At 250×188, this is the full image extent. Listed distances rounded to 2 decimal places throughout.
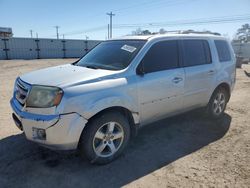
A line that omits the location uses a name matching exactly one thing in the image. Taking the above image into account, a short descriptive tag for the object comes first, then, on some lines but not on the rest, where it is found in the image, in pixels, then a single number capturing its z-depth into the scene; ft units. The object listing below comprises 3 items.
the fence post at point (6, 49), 76.01
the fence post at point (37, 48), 84.96
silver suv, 9.47
